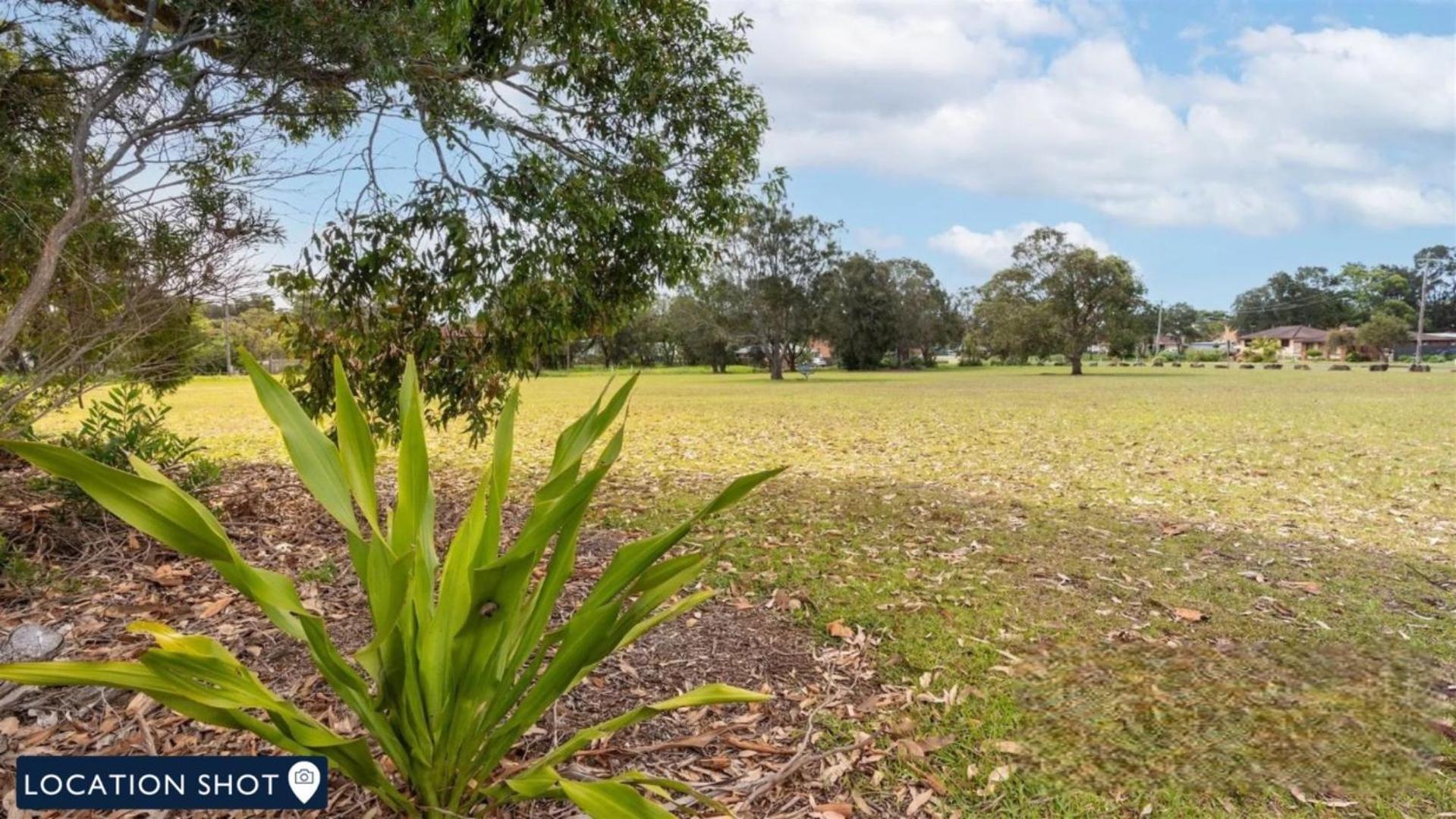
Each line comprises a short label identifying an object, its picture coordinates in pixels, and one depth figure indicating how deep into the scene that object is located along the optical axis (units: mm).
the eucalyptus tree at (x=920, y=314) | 38375
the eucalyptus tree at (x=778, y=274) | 28938
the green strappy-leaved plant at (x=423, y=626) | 1438
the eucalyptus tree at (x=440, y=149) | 3762
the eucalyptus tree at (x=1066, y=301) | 32438
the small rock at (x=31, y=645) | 2627
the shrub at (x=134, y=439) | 3748
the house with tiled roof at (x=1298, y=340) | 59262
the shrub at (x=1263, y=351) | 51000
